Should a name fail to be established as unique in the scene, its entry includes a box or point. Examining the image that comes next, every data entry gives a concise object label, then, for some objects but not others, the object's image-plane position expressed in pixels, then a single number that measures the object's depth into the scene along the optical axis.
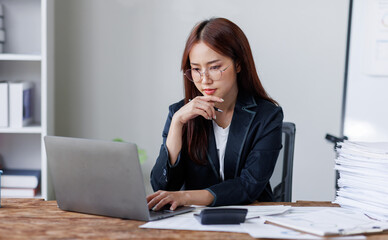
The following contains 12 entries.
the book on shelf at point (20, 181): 2.90
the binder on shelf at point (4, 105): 2.82
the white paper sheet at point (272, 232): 1.29
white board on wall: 3.05
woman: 1.84
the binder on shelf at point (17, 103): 2.84
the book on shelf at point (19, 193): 2.89
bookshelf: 2.84
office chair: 2.16
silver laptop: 1.40
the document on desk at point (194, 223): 1.36
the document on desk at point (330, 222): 1.32
